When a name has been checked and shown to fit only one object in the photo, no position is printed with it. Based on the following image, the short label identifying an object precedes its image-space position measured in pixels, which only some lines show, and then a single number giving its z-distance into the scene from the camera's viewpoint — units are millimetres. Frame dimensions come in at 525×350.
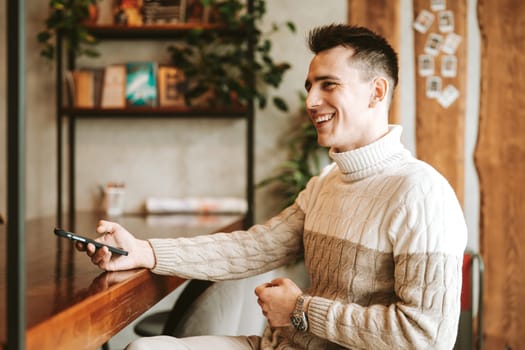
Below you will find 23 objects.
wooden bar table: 892
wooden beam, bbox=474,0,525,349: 3400
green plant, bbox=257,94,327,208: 3361
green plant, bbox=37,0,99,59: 3354
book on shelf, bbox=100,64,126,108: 3484
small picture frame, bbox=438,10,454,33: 3490
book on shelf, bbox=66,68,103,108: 3490
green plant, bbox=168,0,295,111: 3295
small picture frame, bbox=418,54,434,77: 3514
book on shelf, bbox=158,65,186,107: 3484
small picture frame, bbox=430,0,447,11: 3494
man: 1198
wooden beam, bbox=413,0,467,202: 3480
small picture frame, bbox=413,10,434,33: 3506
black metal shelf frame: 3391
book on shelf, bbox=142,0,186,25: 3471
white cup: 3359
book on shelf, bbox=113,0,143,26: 3480
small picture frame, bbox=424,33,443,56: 3504
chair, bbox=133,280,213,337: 1910
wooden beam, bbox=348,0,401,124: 3531
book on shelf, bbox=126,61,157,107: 3471
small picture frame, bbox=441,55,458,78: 3486
